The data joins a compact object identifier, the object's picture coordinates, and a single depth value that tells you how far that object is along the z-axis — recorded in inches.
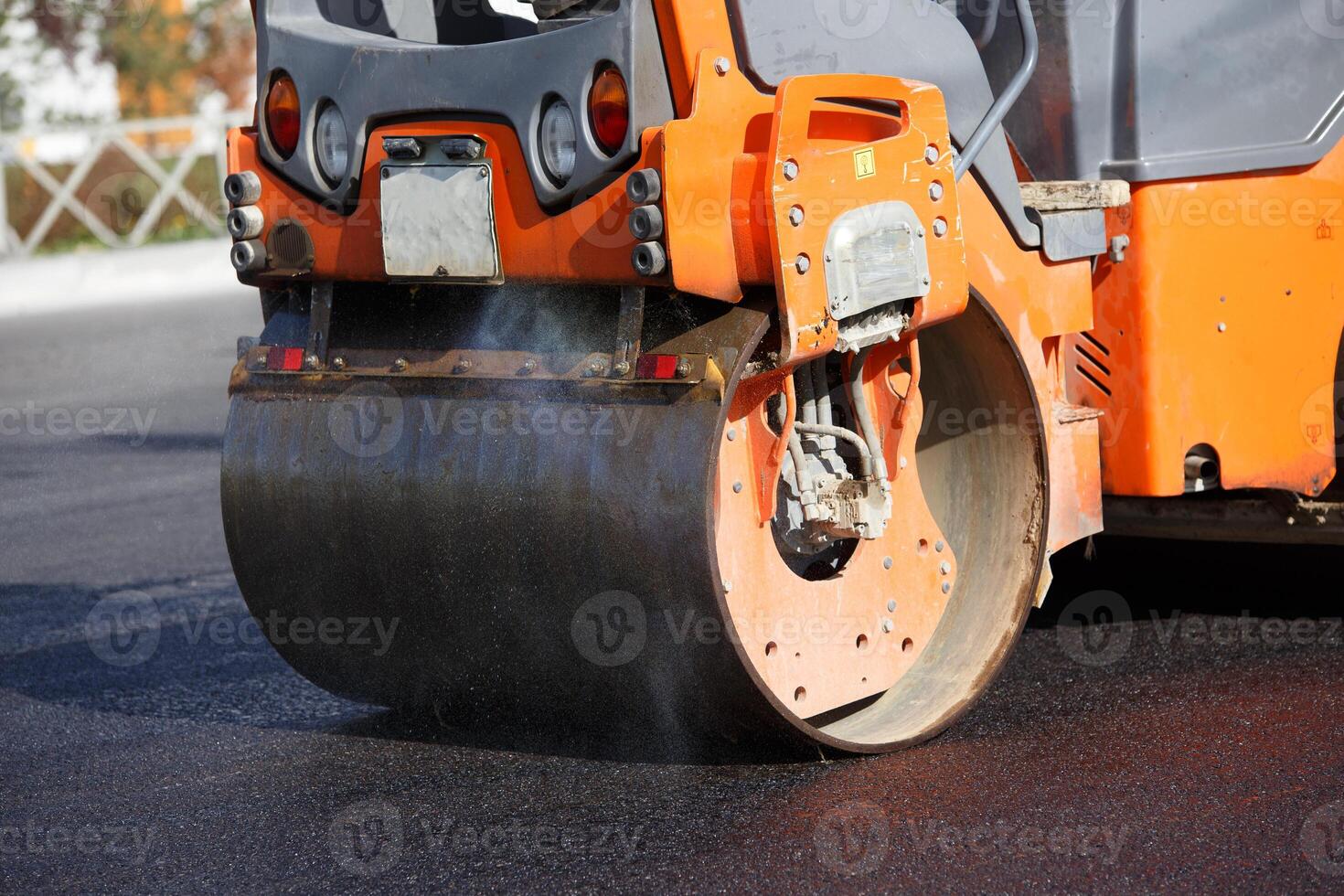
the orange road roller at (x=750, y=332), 280.8
